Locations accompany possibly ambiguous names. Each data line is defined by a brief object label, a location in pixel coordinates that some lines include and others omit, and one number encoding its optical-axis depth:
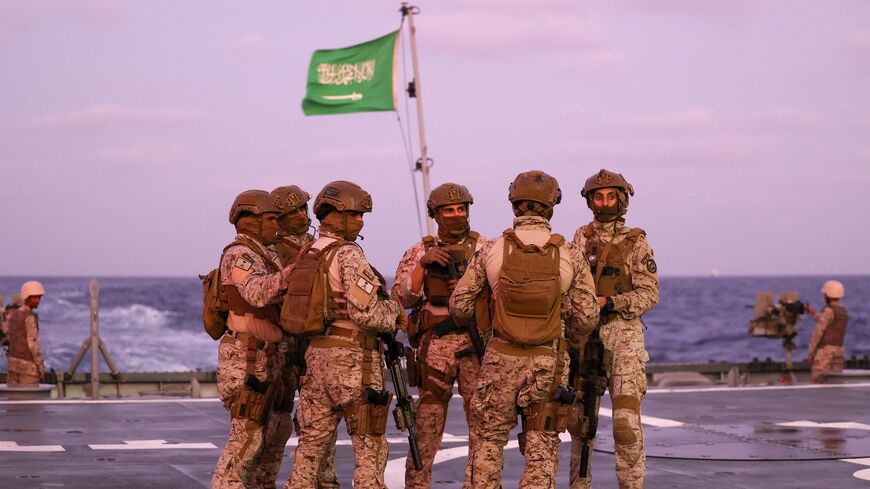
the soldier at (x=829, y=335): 20.83
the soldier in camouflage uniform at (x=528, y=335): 8.59
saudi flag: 23.41
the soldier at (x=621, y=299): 9.54
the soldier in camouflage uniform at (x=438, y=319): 9.66
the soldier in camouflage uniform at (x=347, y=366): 8.59
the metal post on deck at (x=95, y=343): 18.31
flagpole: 20.04
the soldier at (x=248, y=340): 8.98
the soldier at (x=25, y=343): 19.64
